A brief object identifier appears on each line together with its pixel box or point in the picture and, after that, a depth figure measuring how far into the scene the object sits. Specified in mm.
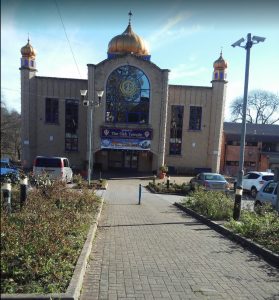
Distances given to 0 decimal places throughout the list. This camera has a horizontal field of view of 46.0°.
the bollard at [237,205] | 9930
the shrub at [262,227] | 7266
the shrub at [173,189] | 21355
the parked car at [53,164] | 19797
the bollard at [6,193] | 5648
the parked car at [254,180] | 21719
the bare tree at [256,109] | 53319
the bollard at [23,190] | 7586
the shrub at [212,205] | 10629
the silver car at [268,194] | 12062
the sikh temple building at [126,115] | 34719
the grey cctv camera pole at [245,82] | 12394
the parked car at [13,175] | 11203
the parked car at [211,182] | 19656
